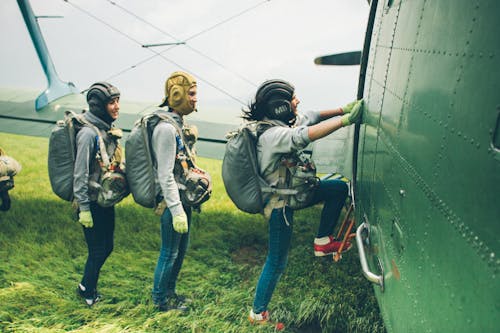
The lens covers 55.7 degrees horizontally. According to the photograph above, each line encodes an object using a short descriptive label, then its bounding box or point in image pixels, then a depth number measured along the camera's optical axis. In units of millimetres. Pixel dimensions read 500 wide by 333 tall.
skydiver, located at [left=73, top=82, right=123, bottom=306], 3992
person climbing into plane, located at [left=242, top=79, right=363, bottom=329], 3303
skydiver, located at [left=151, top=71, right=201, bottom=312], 3852
